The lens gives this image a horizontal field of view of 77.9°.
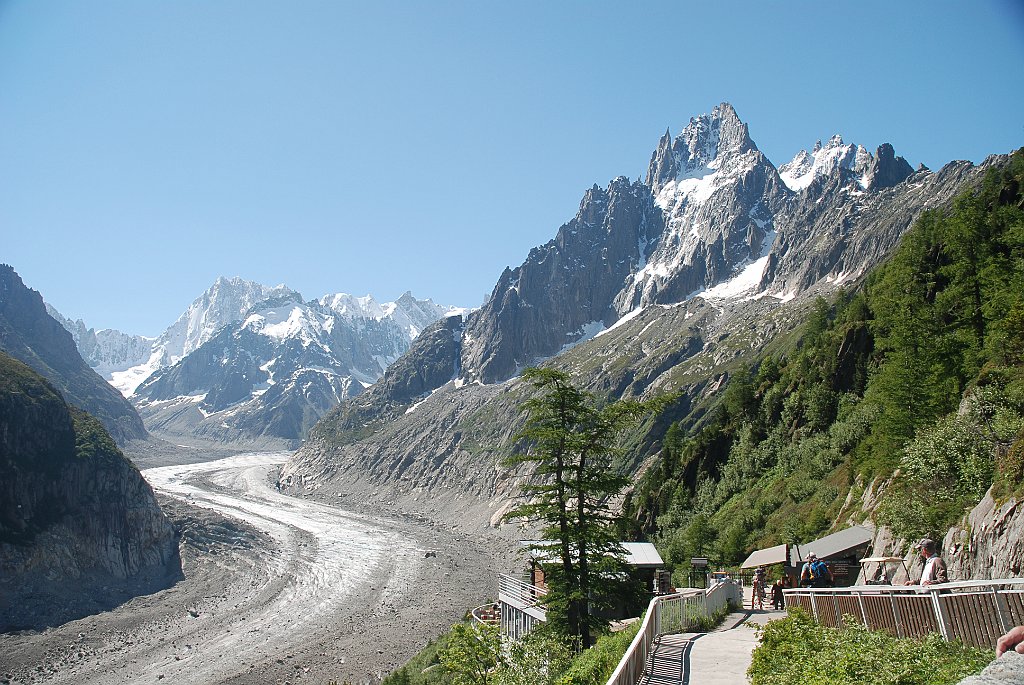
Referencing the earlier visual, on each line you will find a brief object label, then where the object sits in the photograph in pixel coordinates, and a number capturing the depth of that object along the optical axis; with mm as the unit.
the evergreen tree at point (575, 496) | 24031
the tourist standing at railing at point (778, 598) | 25750
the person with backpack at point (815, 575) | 24875
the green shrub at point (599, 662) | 15617
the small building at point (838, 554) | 30391
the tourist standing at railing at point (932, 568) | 13211
